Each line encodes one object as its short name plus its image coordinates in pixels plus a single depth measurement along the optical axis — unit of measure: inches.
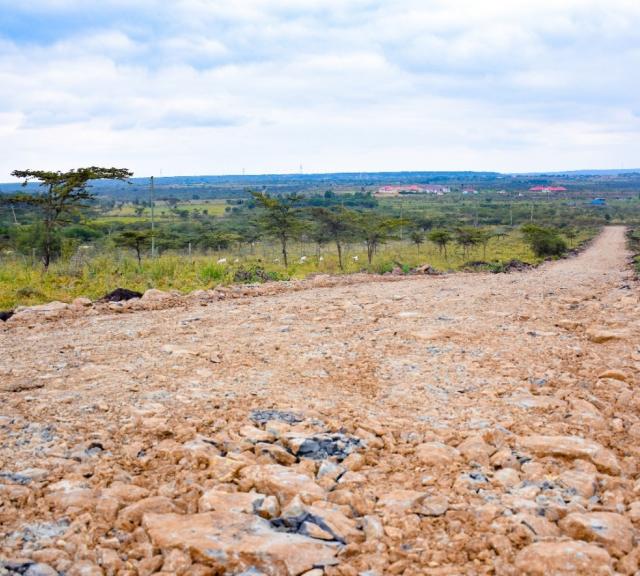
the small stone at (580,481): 112.0
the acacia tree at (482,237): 1077.1
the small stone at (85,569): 86.4
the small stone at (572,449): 122.5
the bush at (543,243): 1080.2
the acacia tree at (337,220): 890.8
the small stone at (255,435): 131.5
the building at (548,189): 4744.1
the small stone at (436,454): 123.8
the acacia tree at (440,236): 1100.5
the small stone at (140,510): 99.3
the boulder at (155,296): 328.2
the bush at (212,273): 462.3
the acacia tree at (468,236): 1080.2
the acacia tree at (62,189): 549.6
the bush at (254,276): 461.8
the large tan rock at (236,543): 89.0
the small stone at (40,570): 85.1
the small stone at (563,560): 86.7
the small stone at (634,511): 102.3
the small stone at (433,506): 104.3
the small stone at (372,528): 97.6
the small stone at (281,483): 109.3
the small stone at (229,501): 103.8
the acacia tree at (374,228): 872.3
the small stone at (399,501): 105.6
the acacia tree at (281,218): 795.4
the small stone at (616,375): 177.8
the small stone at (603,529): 93.7
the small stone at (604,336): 224.2
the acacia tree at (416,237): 1345.7
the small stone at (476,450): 125.4
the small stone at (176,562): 88.3
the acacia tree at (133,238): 711.7
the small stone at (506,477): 114.5
